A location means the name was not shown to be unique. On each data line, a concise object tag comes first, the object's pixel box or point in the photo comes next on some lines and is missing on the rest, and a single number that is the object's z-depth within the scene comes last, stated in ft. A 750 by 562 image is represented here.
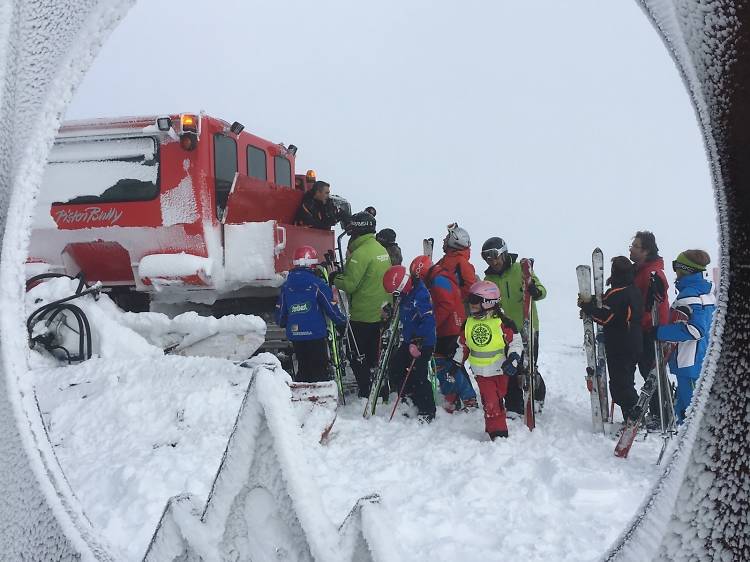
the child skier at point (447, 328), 17.89
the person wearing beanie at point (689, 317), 13.29
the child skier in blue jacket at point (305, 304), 17.16
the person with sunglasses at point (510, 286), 17.88
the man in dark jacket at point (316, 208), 23.98
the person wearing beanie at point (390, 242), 21.39
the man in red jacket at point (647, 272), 15.80
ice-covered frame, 2.52
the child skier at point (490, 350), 15.14
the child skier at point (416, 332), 16.93
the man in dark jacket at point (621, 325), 14.94
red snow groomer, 18.31
